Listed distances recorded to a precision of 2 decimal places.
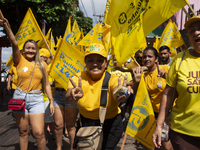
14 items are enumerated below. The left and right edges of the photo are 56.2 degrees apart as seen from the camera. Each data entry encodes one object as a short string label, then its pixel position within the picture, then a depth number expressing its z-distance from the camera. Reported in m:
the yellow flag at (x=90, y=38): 5.67
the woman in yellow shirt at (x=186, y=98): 1.81
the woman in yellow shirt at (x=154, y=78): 3.22
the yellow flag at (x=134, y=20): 2.66
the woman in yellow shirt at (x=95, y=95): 2.29
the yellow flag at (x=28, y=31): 4.90
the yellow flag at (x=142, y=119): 2.83
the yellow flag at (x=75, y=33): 5.93
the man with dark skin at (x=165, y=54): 4.67
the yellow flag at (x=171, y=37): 6.20
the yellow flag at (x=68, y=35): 5.53
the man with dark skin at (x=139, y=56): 5.24
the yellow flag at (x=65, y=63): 3.78
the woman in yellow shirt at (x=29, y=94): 3.01
